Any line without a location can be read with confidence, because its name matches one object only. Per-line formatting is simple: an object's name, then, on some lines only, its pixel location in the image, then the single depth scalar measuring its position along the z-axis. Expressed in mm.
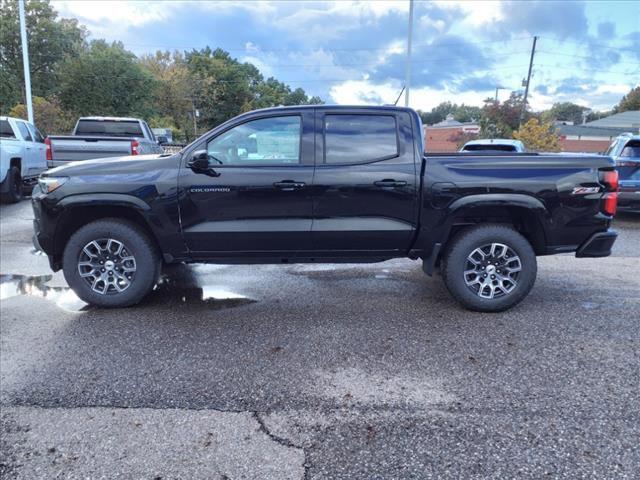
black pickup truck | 4723
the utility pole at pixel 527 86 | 44438
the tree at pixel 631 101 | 73938
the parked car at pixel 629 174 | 9984
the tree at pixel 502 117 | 43712
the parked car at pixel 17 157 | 11219
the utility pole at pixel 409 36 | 21994
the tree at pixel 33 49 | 34250
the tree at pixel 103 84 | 31969
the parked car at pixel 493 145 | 10344
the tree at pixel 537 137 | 29812
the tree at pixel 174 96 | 49625
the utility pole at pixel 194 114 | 54756
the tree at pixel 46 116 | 26781
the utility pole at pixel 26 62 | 19797
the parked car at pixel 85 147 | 10086
